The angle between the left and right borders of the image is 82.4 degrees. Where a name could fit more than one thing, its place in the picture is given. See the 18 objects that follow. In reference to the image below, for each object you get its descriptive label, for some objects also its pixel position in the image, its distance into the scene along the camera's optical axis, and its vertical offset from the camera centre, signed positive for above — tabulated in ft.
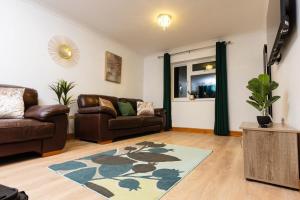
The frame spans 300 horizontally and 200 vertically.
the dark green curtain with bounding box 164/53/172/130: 15.37 +1.68
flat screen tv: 4.52 +2.55
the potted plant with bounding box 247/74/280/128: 5.10 +0.52
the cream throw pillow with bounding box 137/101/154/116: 13.43 -0.05
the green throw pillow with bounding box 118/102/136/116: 12.42 -0.13
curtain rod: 13.60 +4.96
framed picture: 13.48 +3.30
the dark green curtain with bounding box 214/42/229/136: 12.58 +1.03
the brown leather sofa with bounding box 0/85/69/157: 5.70 -0.87
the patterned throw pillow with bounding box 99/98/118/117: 9.38 +0.15
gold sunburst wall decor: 10.00 +3.46
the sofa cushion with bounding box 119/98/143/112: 13.75 +0.44
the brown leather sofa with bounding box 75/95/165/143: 9.25 -0.94
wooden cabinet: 4.19 -1.22
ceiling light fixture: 9.93 +5.20
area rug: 4.07 -1.95
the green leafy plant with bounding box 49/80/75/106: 9.70 +0.97
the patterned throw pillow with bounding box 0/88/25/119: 6.66 +0.11
